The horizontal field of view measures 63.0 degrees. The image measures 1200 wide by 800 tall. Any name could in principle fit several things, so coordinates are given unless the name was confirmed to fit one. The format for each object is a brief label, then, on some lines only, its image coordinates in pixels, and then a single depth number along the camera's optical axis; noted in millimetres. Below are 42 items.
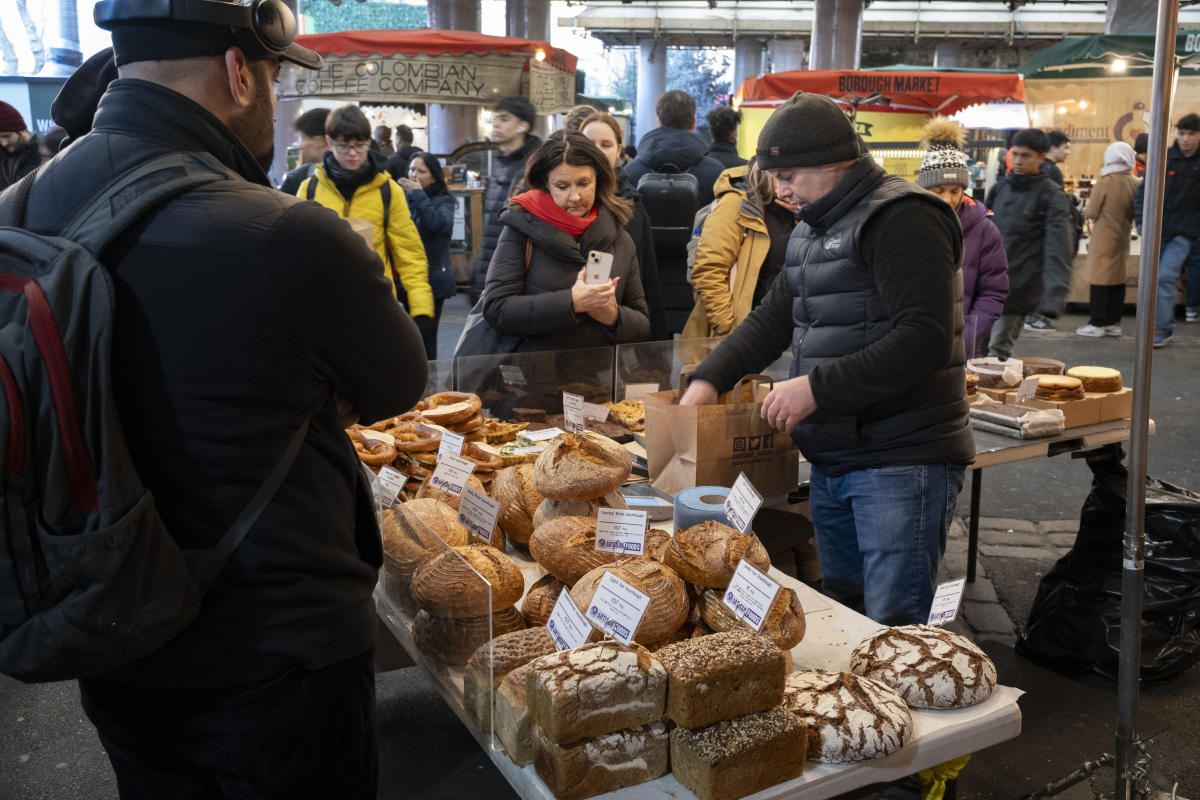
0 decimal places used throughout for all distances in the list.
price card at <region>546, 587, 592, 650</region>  1568
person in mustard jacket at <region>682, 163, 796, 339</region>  4422
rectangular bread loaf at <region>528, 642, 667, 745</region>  1412
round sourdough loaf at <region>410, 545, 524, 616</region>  1733
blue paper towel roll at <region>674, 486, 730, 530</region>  2064
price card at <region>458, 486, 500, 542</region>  2043
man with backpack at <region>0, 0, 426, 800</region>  1208
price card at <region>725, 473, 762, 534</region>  1899
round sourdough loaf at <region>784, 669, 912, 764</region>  1492
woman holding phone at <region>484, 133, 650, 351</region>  3459
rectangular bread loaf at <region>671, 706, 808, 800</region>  1392
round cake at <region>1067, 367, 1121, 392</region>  3653
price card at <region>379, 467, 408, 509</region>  2158
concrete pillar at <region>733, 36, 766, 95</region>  33750
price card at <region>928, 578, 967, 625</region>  1716
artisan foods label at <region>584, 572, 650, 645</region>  1523
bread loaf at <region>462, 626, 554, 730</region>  1592
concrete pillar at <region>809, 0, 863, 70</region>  19562
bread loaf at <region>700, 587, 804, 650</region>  1695
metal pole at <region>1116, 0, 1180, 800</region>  1861
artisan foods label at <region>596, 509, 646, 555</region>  1891
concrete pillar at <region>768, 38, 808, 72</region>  33000
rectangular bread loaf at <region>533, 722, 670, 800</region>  1414
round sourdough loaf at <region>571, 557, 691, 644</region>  1694
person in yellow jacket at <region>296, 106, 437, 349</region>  4812
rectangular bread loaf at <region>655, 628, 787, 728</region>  1439
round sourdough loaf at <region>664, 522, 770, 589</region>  1751
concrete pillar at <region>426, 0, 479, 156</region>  15750
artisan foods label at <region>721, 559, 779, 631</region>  1629
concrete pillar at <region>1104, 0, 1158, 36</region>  16984
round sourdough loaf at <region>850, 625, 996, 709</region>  1629
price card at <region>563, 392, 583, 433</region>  3293
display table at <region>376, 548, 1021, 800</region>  1474
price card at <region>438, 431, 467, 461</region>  2469
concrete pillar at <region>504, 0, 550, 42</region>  19719
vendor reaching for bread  2201
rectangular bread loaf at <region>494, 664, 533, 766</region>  1490
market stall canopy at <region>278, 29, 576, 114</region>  9492
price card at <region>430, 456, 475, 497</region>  2344
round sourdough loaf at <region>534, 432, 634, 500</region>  2100
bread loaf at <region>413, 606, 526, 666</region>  1754
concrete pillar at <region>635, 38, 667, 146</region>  33688
